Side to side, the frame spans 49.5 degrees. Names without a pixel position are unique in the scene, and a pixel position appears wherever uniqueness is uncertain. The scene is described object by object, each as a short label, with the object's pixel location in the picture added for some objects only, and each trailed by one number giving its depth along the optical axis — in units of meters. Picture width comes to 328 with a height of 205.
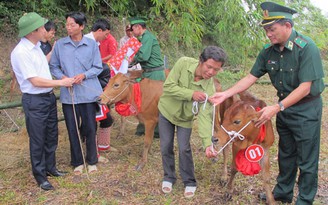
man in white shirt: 3.91
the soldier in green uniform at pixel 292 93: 3.37
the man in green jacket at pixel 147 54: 5.54
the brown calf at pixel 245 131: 3.55
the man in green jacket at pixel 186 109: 3.55
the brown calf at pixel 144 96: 4.93
